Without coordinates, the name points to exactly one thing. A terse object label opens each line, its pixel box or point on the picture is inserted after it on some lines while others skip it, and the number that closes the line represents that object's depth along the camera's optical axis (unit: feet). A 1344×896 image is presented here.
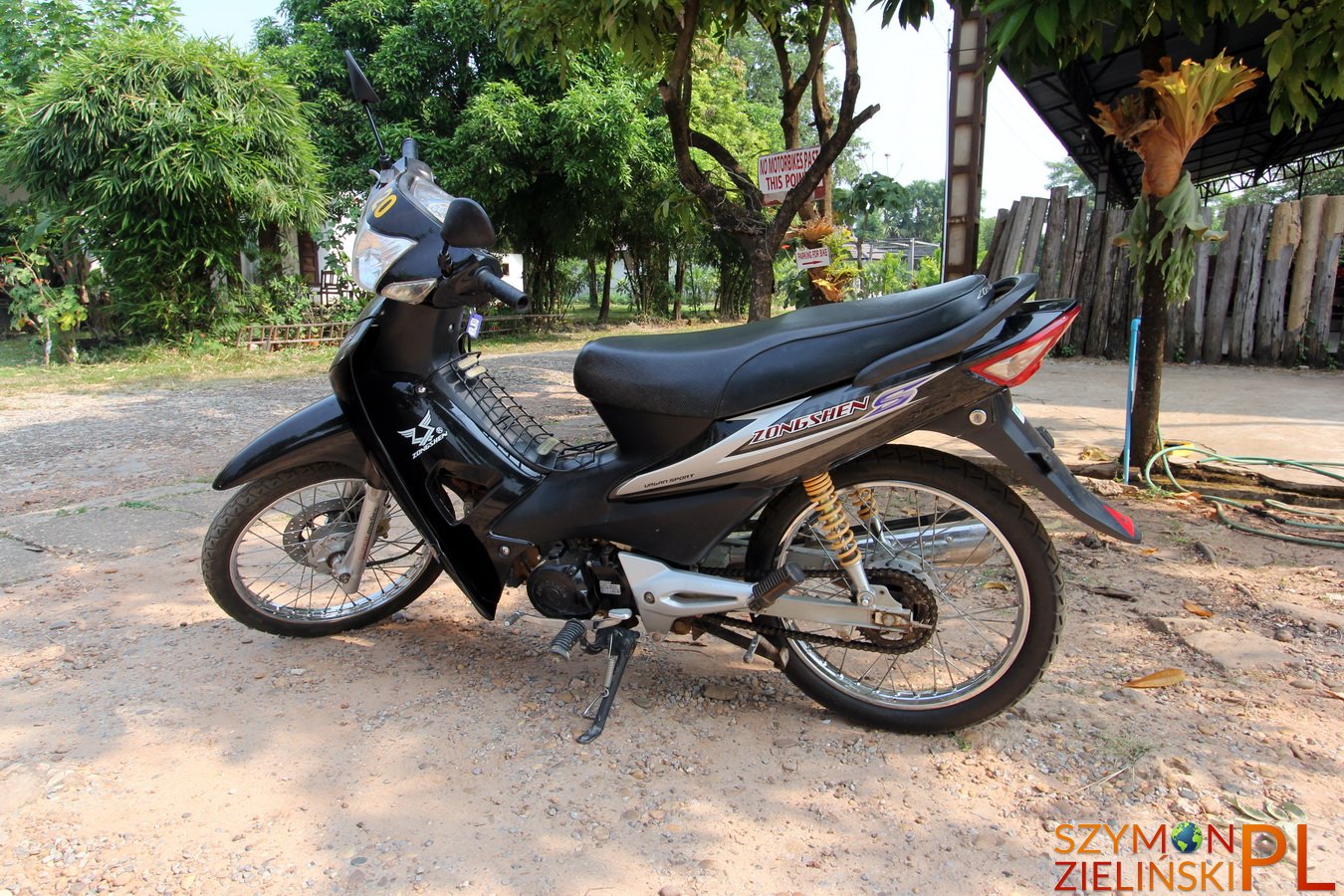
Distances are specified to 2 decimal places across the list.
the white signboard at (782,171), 18.11
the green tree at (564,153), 44.34
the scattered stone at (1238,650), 8.60
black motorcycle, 6.83
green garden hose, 12.23
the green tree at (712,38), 14.58
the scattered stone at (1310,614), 9.46
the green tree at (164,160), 33.55
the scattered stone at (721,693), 8.22
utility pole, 16.76
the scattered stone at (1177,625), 9.38
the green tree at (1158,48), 10.13
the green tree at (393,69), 46.68
